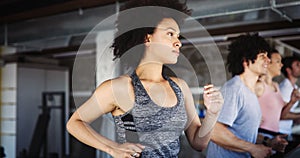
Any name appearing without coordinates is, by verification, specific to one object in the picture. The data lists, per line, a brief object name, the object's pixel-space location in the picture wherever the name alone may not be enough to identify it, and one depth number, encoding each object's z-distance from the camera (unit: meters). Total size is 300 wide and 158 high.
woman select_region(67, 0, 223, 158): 1.37
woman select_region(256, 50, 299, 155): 2.77
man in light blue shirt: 2.10
